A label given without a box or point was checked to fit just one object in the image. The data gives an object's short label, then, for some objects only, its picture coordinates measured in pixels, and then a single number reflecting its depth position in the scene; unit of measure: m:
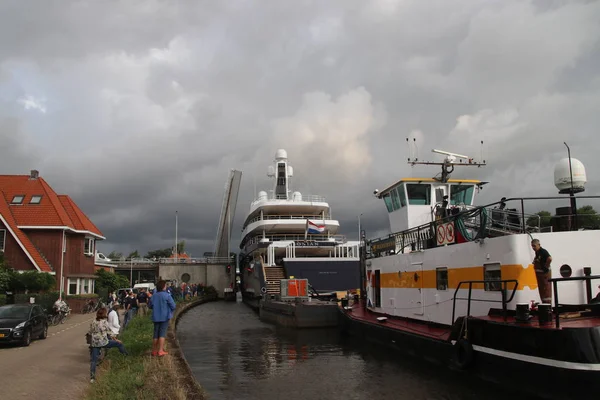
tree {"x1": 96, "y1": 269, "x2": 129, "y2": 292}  39.08
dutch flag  38.75
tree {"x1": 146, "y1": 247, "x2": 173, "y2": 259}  136.77
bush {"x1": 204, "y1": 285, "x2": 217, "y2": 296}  54.68
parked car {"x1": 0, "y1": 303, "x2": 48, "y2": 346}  14.41
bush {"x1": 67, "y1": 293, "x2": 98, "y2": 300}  29.20
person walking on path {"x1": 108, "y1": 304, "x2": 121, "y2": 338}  11.99
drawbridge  62.28
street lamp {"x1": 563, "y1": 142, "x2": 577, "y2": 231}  11.48
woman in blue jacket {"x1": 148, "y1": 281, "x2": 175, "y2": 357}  10.24
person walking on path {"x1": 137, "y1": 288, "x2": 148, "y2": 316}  23.23
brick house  27.94
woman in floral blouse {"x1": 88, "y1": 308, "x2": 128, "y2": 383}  9.68
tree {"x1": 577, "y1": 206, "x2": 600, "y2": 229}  11.66
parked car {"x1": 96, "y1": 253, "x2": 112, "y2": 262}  44.23
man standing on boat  9.55
